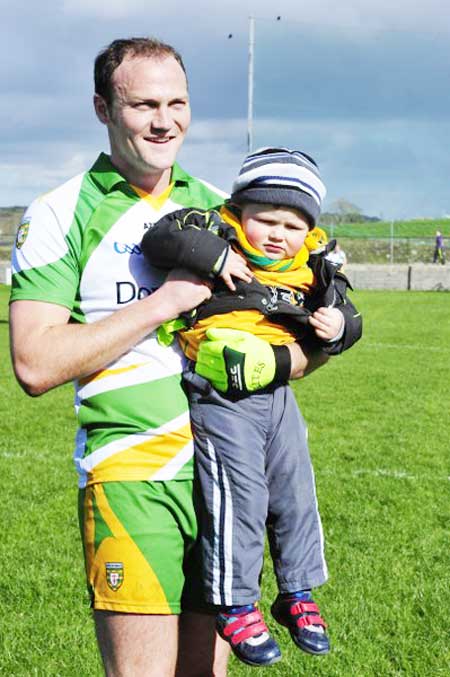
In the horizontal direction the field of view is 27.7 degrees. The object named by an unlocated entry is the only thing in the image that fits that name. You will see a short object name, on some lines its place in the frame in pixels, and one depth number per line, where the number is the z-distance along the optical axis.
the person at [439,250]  47.94
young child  2.63
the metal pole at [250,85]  42.75
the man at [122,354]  2.56
